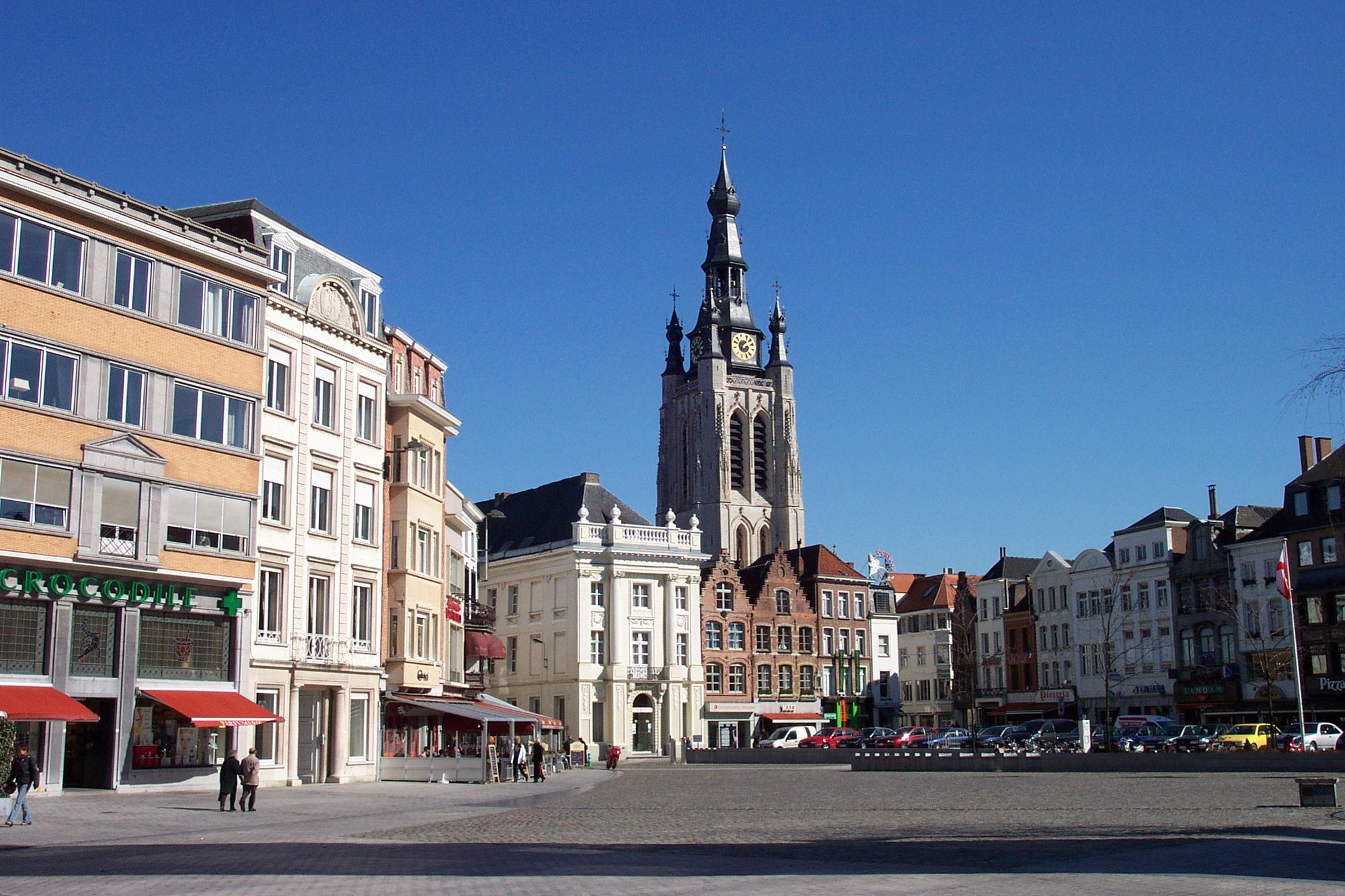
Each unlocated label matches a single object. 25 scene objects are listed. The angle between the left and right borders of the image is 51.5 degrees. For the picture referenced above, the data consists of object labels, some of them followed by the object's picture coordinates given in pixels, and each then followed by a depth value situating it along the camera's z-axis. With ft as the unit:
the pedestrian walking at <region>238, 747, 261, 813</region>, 89.04
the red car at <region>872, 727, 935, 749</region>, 228.63
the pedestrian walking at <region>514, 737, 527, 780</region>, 149.07
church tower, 431.02
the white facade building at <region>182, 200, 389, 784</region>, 125.39
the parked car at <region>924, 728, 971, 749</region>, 213.83
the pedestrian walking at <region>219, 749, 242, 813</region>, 88.74
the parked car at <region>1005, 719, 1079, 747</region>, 209.26
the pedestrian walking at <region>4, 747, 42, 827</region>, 74.49
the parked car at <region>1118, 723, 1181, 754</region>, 188.55
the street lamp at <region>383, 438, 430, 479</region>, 144.25
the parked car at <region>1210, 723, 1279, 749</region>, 178.19
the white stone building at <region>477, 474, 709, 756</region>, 253.24
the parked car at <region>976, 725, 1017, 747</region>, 213.46
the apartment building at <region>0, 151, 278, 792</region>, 99.14
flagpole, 167.73
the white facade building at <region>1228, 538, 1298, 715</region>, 232.32
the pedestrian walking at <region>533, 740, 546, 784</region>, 146.82
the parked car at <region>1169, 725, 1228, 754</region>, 179.01
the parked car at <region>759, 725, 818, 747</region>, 246.68
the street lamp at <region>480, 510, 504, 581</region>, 237.27
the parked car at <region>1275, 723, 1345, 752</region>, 170.81
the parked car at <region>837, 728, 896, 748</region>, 238.68
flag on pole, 161.79
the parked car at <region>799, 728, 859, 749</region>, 241.14
